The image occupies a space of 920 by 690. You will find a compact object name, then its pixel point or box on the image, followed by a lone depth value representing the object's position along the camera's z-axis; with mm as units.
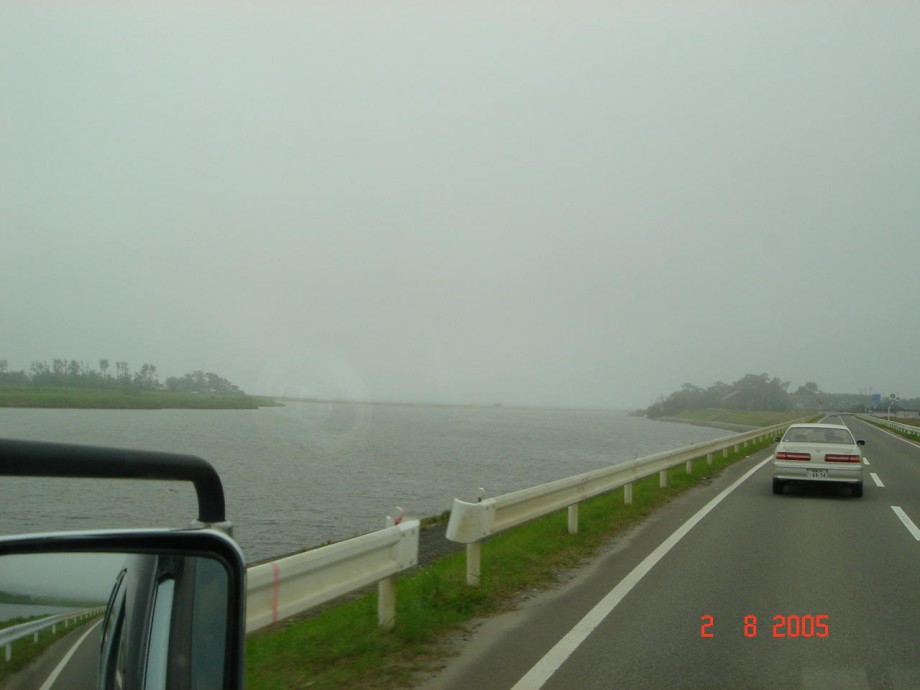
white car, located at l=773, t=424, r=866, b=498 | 16672
